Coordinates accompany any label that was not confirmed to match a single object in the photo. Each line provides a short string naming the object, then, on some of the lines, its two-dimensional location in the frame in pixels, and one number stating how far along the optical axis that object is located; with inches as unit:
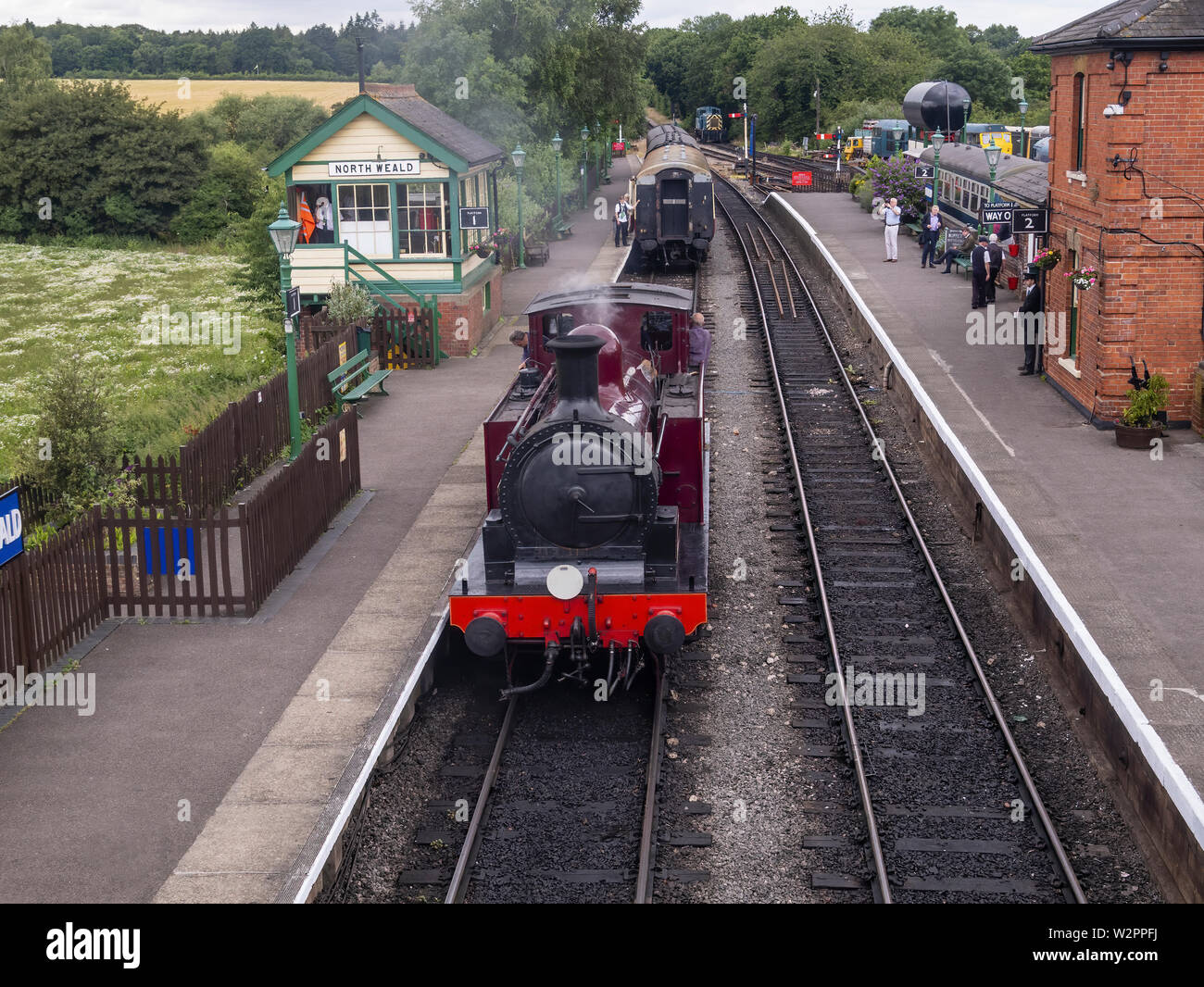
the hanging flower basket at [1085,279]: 703.1
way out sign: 852.6
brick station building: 653.9
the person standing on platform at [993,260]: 1019.3
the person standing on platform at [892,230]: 1247.5
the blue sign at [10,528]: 394.9
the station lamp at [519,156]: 1240.2
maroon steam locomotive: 391.9
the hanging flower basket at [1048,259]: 778.2
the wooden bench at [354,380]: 783.0
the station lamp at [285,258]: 605.3
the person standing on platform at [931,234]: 1229.7
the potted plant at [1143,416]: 658.8
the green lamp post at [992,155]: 1115.9
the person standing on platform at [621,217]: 1526.8
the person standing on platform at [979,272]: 981.8
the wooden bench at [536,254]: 1437.0
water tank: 1734.7
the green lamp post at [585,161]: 1932.8
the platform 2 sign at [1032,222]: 786.8
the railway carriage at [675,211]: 1336.1
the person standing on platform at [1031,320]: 820.0
